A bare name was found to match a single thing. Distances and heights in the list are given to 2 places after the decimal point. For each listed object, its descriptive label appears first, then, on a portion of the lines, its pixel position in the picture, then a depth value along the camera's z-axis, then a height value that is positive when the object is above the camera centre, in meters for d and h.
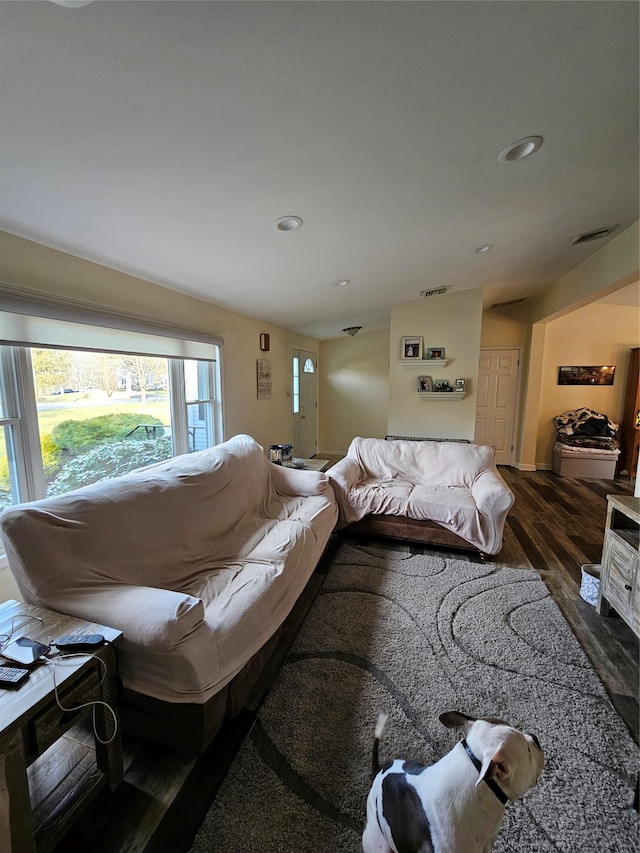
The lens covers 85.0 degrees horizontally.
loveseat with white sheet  2.70 -0.96
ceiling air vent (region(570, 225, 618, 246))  2.81 +1.22
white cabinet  1.81 -0.99
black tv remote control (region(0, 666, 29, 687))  0.99 -0.85
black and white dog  0.81 -0.99
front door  5.85 -0.38
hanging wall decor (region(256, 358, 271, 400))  4.35 +0.04
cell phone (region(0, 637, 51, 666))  1.07 -0.84
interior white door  5.80 -0.31
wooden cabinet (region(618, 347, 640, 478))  5.00 -0.61
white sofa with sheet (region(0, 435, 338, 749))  1.24 -0.89
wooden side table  0.90 -0.98
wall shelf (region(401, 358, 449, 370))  4.55 +0.26
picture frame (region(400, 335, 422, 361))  4.68 +0.45
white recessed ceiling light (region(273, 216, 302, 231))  1.99 +0.92
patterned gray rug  1.10 -1.38
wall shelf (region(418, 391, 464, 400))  4.54 -0.17
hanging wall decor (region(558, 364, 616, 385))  5.25 +0.12
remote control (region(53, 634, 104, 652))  1.12 -0.85
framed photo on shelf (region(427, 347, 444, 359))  4.60 +0.39
